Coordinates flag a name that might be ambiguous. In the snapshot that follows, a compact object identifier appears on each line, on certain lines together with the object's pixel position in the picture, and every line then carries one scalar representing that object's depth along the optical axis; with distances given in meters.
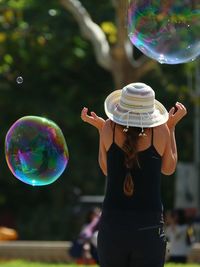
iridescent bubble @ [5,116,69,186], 13.92
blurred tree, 33.00
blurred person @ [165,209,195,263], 29.45
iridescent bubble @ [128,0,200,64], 15.21
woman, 10.75
